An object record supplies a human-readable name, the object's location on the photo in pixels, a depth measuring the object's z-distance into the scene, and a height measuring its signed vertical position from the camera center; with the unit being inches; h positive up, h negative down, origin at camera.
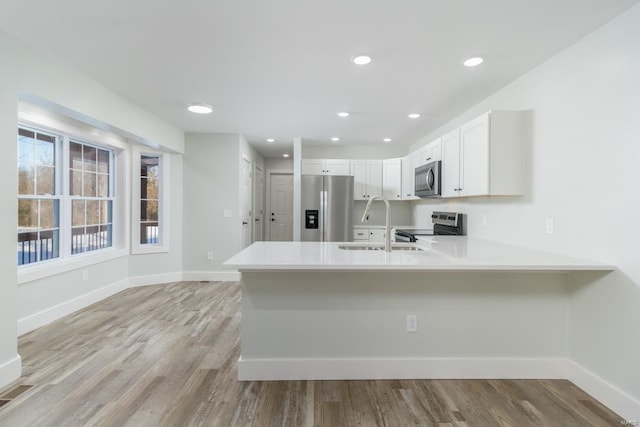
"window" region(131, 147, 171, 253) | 189.3 +3.1
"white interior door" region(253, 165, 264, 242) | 263.7 +5.1
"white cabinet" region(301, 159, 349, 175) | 224.1 +29.7
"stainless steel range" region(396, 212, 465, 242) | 153.8 -7.9
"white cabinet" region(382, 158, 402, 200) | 217.0 +21.4
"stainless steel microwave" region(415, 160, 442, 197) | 147.6 +14.9
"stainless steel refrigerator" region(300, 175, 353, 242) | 208.1 +0.9
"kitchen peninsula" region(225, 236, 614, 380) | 90.4 -30.5
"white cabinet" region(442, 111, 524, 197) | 108.0 +18.9
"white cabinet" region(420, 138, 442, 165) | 149.1 +28.1
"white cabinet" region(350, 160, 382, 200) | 225.3 +24.2
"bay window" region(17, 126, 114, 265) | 128.8 +5.5
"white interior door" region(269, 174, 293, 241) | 297.6 +2.9
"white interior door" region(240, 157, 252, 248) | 214.2 +6.0
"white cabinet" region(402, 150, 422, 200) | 183.5 +22.3
